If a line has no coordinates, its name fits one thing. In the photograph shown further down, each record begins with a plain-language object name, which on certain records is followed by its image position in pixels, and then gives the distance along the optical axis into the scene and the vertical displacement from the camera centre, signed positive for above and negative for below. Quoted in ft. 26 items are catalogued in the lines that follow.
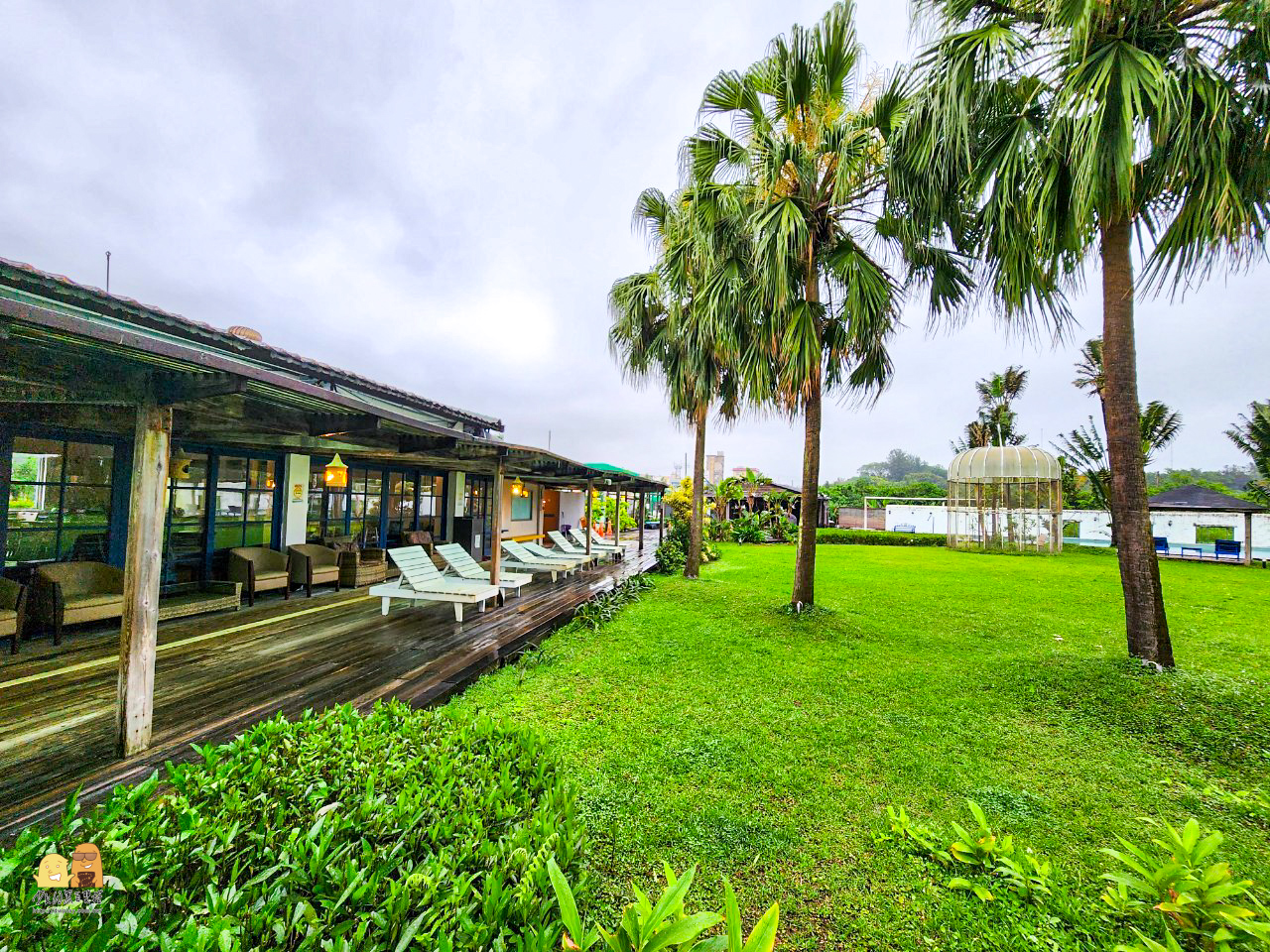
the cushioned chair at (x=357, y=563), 28.68 -4.17
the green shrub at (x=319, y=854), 3.93 -3.65
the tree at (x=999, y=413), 90.53 +18.71
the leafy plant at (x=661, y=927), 3.97 -3.65
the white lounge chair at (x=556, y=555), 37.26 -4.38
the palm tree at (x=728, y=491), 77.15 +2.14
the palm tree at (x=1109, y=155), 12.48 +10.25
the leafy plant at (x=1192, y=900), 5.53 -4.77
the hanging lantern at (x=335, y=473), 24.25 +1.11
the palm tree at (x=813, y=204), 20.47 +13.69
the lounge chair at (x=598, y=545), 46.40 -4.39
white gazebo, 60.13 +1.34
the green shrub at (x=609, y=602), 24.17 -5.82
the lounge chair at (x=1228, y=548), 59.11 -4.10
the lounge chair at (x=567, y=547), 40.88 -4.07
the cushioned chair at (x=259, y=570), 23.18 -3.86
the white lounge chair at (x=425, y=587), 22.84 -4.35
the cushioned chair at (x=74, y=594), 16.35 -3.81
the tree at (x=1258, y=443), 50.57 +8.19
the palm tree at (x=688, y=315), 24.23 +12.30
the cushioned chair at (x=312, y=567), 26.12 -4.03
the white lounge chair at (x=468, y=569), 27.96 -4.17
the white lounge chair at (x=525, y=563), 35.55 -4.74
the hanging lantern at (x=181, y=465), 22.09 +1.23
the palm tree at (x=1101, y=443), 64.54 +9.82
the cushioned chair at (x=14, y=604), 15.23 -3.70
